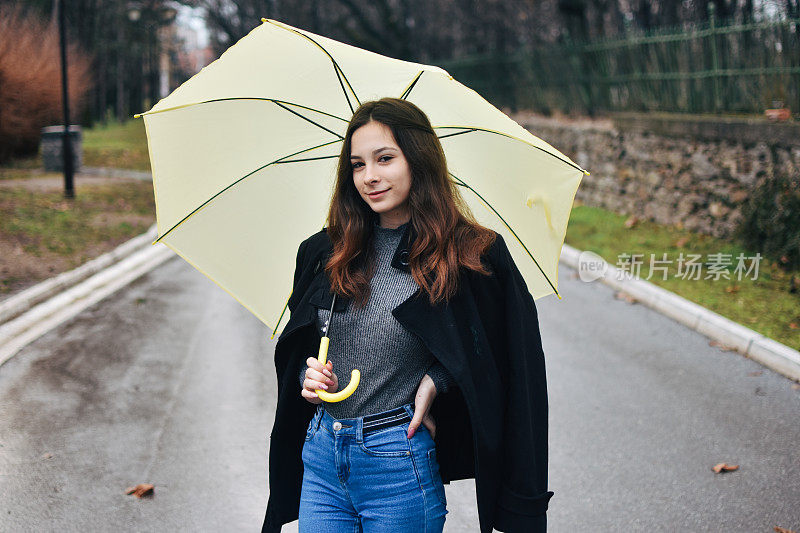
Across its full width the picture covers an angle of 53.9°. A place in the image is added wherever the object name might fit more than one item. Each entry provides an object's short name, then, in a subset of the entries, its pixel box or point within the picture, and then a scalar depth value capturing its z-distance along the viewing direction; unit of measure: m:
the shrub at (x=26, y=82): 20.20
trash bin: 19.59
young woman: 2.31
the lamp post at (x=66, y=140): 15.33
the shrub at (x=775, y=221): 9.48
